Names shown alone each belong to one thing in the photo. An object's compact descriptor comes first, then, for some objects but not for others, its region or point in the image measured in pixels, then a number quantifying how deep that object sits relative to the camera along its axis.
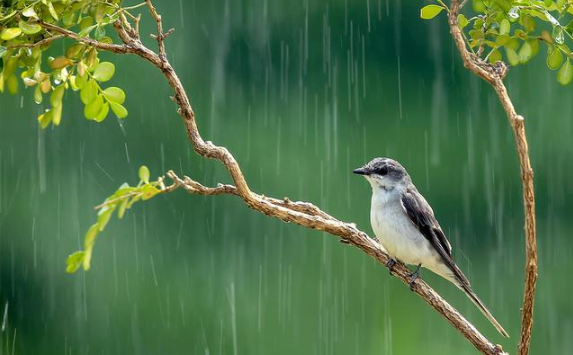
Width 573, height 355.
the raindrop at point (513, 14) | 5.55
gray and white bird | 7.64
